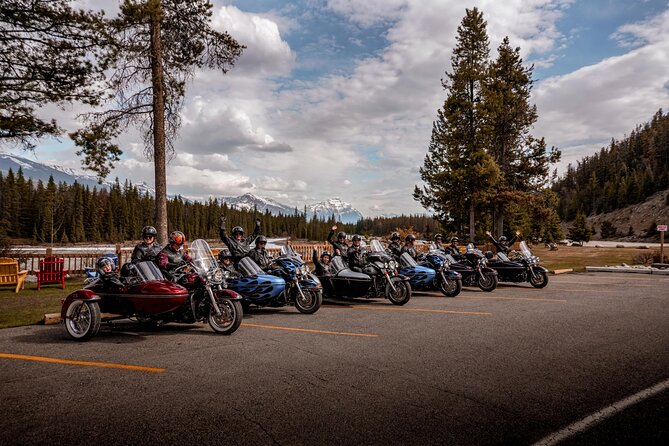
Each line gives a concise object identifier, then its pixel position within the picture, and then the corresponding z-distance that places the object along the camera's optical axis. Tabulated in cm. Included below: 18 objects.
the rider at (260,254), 1044
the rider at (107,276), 757
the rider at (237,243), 962
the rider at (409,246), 1327
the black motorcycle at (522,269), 1449
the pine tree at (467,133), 2806
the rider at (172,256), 831
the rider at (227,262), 942
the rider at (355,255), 1207
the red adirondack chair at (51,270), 1455
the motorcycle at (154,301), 723
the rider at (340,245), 1232
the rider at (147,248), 850
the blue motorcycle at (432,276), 1276
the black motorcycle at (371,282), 1119
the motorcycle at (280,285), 919
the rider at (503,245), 1554
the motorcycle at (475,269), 1417
